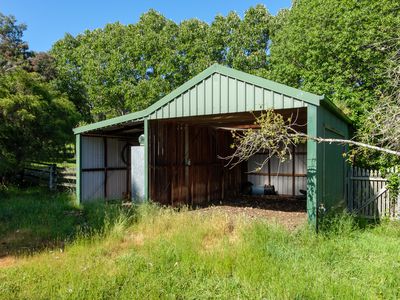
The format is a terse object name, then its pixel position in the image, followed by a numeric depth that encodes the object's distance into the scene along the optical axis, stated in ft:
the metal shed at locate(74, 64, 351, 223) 19.86
